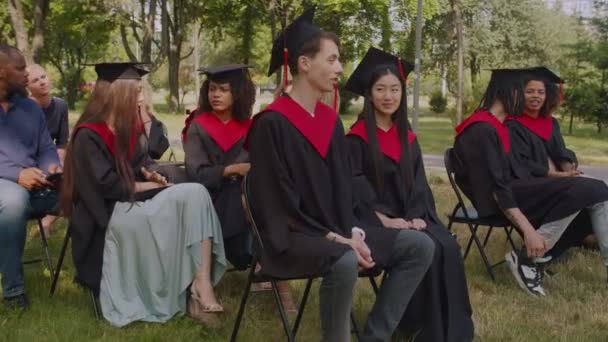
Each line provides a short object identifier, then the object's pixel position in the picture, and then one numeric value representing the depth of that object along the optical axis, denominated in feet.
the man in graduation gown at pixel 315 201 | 11.66
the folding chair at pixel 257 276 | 12.14
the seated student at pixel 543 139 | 18.80
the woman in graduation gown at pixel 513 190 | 17.31
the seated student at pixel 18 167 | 14.65
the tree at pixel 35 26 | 51.75
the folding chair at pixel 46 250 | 16.61
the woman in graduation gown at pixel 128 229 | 14.35
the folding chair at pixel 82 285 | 14.82
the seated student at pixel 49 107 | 19.97
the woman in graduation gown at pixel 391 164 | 13.64
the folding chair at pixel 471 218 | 17.93
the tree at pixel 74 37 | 103.55
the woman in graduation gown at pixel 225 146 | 16.07
